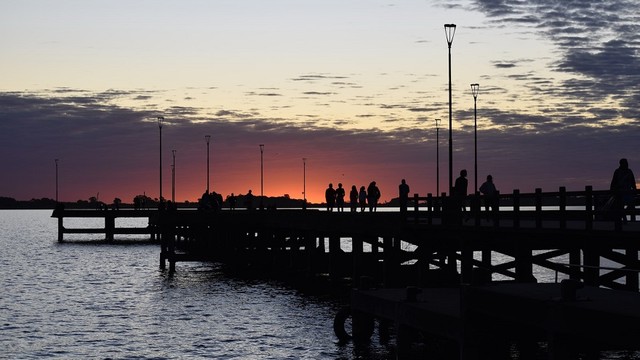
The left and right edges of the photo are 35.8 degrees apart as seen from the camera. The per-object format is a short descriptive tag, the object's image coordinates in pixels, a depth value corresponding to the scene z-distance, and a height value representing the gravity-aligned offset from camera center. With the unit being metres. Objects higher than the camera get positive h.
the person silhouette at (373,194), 52.53 -0.07
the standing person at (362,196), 56.12 -0.22
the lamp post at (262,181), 117.41 +1.45
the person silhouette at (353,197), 57.91 -0.25
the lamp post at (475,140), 58.06 +3.09
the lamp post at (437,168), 68.47 +1.72
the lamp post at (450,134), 42.09 +2.51
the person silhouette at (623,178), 27.14 +0.37
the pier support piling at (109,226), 122.30 -4.14
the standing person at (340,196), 57.50 -0.19
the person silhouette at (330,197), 58.31 -0.24
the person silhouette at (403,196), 36.34 -0.13
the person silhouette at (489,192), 31.06 +0.00
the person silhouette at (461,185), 35.38 +0.26
